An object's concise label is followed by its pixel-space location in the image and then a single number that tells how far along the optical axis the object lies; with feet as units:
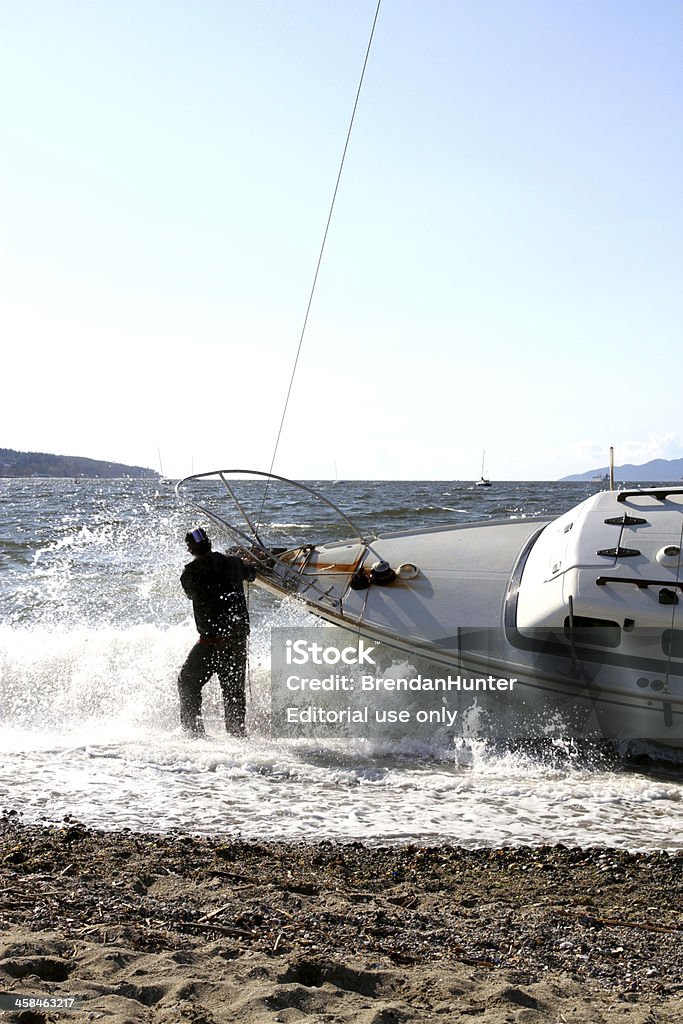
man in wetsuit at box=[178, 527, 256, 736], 26.25
